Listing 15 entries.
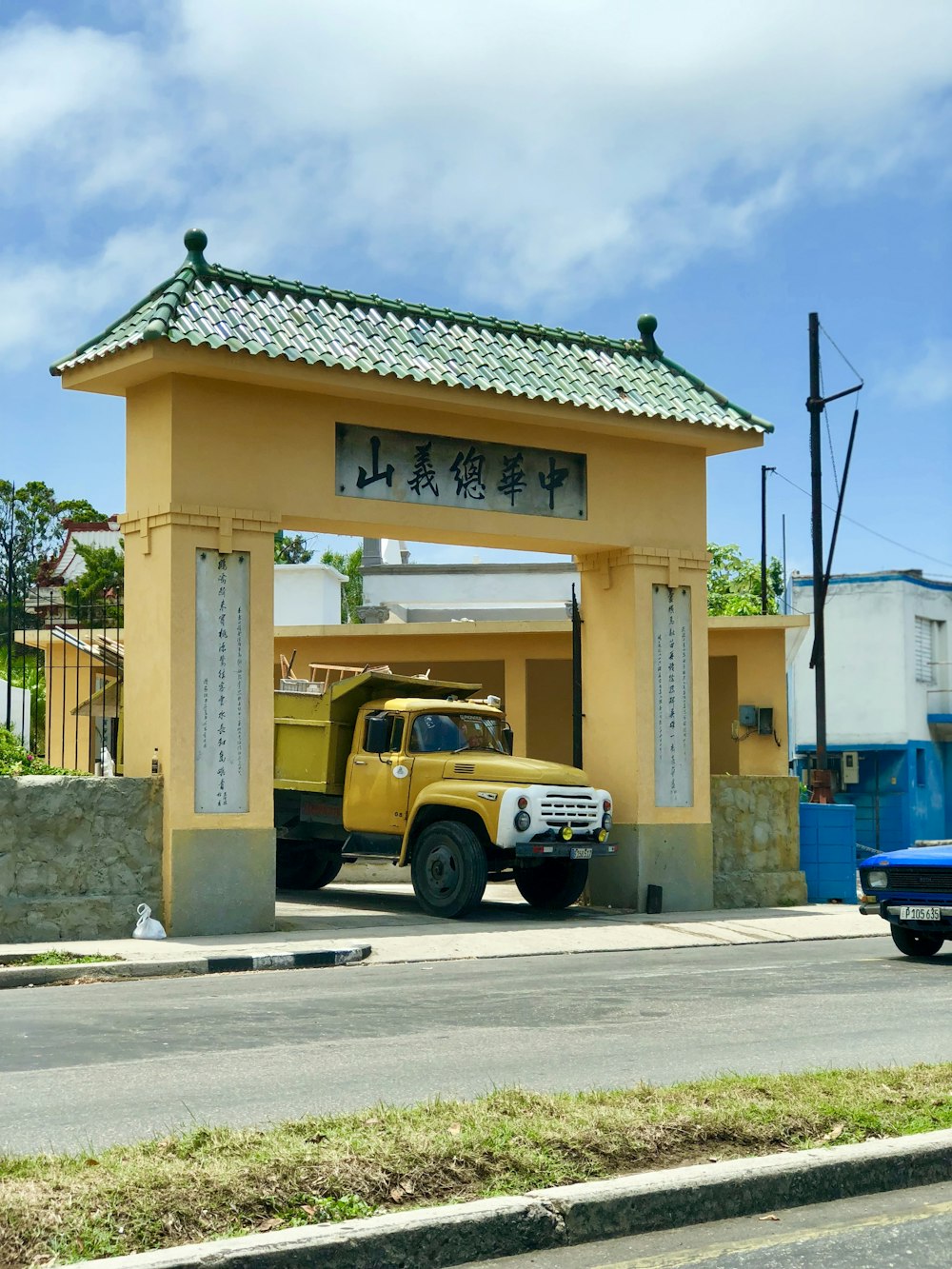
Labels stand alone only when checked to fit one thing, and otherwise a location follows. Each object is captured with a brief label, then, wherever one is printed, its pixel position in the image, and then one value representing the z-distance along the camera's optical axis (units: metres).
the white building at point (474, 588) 34.66
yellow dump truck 17.77
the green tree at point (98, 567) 52.19
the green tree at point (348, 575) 68.38
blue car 14.09
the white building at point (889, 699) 39.91
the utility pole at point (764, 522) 45.97
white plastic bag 15.43
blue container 22.09
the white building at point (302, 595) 35.09
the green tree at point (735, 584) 57.71
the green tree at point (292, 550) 79.06
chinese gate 16.16
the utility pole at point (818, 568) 26.15
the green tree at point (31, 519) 73.00
